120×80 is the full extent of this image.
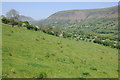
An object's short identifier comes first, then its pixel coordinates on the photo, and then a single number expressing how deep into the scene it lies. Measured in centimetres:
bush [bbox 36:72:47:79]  964
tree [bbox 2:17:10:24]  4959
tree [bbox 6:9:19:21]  5688
